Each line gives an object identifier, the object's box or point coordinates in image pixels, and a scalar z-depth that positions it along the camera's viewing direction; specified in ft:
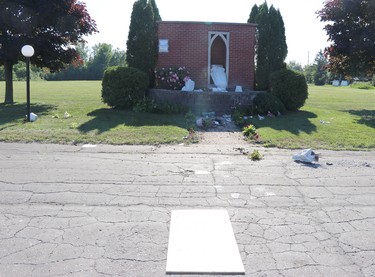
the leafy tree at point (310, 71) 292.20
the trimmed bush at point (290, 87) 46.26
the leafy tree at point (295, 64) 407.56
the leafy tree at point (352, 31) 50.78
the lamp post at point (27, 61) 38.23
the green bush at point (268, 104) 44.42
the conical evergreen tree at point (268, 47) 51.24
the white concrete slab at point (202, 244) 11.46
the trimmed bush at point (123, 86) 44.52
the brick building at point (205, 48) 50.75
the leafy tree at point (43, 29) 51.83
